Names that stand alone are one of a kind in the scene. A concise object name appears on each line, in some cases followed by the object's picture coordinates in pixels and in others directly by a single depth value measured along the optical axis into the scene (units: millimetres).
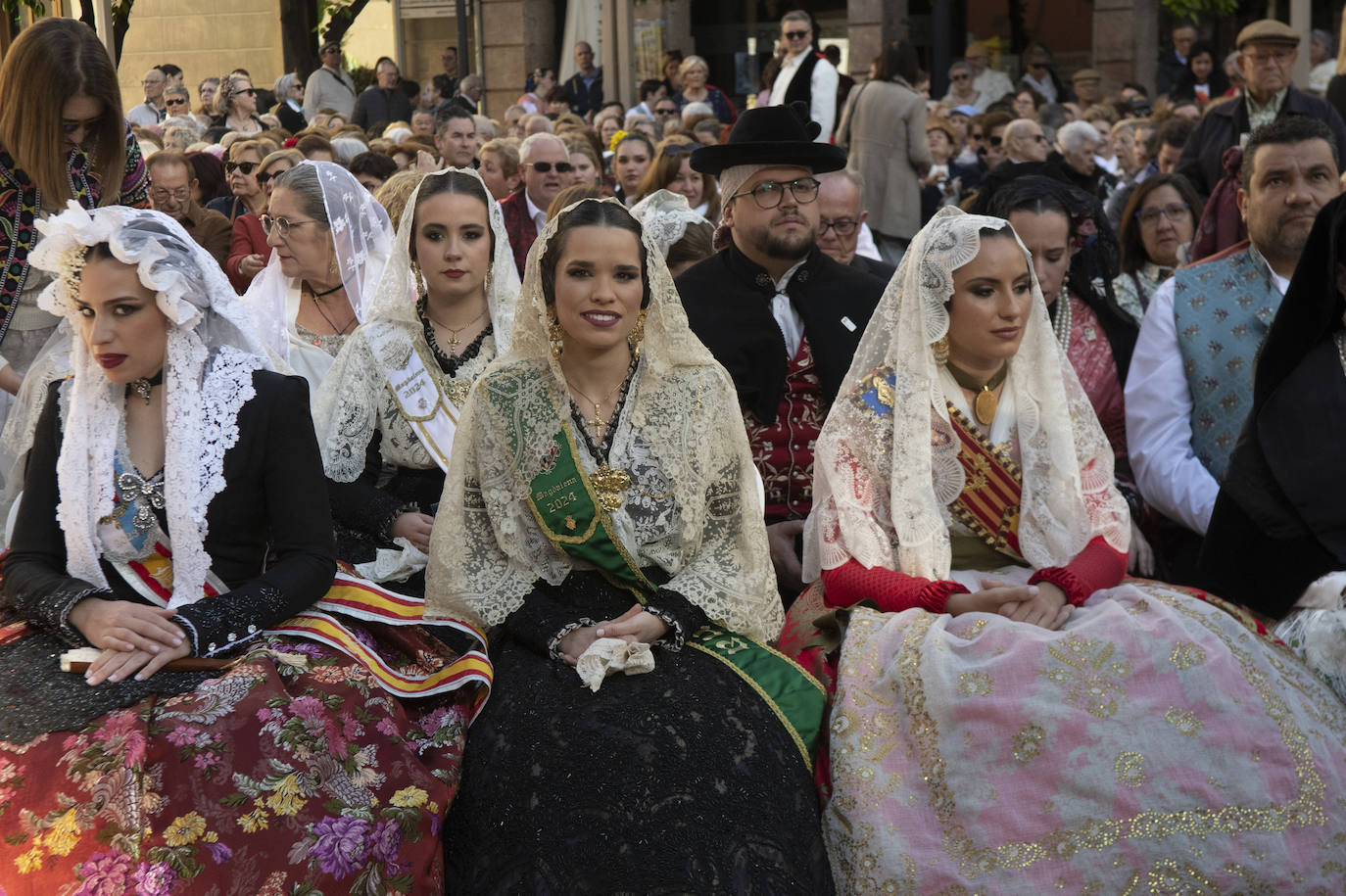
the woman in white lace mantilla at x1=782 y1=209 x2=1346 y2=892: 3111
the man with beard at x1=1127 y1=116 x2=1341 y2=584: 4430
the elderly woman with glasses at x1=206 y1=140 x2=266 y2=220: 8477
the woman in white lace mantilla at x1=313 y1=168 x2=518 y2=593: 4238
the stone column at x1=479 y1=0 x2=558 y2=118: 19938
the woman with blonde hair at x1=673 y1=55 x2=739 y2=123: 15422
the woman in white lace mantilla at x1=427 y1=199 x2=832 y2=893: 3070
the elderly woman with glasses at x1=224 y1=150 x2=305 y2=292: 6781
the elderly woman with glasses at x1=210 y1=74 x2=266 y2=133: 13570
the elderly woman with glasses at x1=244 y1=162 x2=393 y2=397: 5000
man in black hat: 4648
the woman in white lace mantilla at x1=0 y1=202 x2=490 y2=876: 2873
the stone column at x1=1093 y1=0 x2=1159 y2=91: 18188
